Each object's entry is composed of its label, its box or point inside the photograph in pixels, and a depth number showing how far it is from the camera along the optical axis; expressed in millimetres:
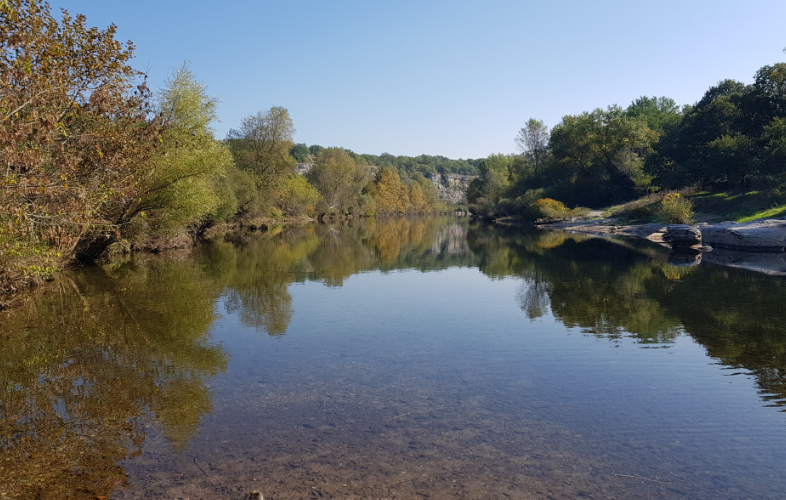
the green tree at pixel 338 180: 90062
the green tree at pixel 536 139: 91562
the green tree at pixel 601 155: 67000
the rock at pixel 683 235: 30594
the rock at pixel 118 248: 27534
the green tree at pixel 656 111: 79188
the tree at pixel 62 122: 8430
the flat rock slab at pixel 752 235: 27234
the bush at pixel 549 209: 64562
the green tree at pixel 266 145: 65250
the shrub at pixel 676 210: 38938
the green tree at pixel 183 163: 23906
